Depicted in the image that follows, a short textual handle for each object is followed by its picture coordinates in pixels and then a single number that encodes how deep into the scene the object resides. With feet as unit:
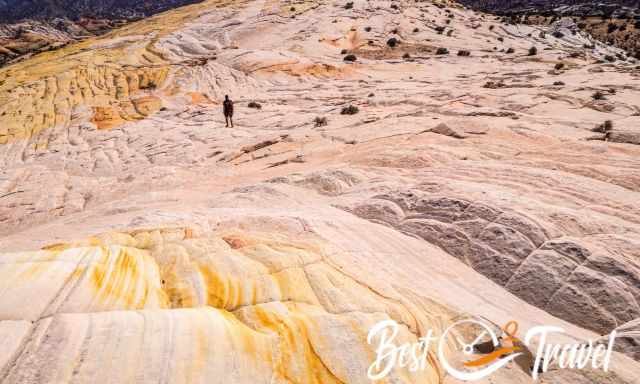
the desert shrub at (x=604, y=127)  41.09
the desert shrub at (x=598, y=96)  54.41
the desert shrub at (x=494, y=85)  71.41
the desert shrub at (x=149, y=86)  105.40
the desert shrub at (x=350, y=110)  66.96
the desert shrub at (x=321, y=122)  63.93
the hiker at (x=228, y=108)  69.26
